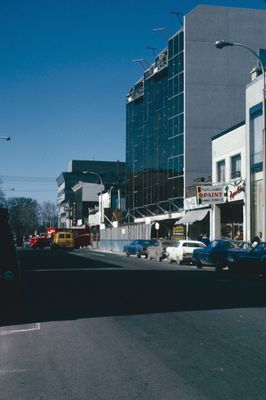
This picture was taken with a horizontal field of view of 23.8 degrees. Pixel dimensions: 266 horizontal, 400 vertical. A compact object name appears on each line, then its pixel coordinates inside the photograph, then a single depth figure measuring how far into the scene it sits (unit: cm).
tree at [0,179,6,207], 9112
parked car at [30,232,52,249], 7656
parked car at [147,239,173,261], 4049
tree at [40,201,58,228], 16650
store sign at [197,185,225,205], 4409
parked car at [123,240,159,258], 4709
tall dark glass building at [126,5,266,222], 5850
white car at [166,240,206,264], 3509
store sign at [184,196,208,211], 5184
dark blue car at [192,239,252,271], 2825
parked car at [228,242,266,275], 2458
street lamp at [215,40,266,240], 2952
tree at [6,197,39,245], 14361
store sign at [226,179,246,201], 4053
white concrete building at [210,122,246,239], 4138
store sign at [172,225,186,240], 5332
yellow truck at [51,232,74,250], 6769
